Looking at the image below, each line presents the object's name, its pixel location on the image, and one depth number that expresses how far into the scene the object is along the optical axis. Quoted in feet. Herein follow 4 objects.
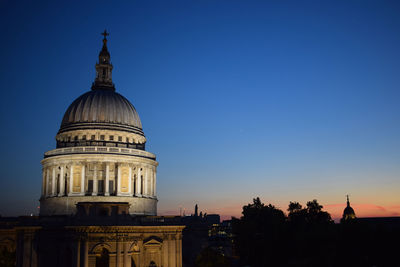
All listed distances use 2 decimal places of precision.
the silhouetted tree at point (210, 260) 206.22
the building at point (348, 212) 420.36
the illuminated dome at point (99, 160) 249.55
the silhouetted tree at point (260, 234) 204.64
